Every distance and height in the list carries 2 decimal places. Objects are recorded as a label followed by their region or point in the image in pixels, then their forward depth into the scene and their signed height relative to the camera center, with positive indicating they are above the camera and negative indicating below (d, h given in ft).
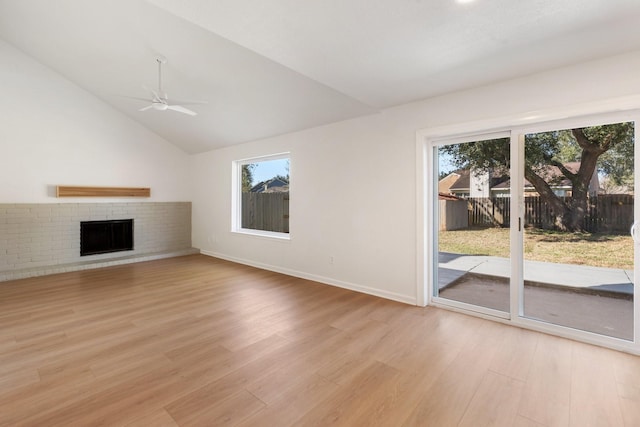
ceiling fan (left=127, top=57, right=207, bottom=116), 11.75 +4.57
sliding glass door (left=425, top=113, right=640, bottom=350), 8.27 -0.35
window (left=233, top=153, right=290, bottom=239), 17.66 +1.32
